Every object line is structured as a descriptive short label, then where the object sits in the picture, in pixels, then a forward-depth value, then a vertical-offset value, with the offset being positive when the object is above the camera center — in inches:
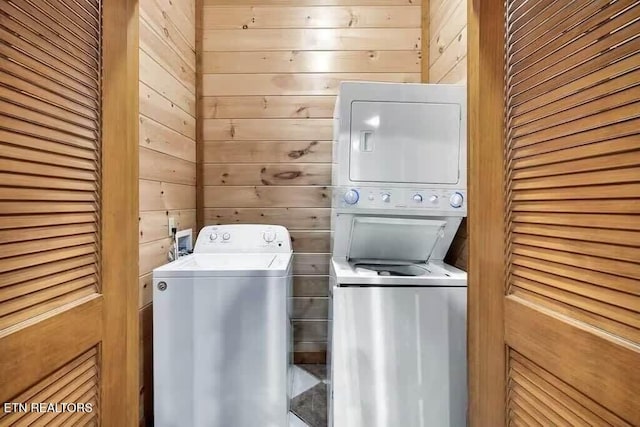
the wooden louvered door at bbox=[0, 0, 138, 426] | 28.5 -0.3
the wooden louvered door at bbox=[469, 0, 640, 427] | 24.5 -0.3
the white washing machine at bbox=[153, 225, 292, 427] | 60.6 -26.8
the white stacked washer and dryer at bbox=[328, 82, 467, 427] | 57.9 -11.9
